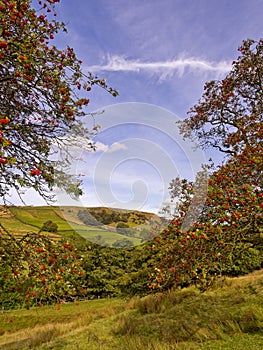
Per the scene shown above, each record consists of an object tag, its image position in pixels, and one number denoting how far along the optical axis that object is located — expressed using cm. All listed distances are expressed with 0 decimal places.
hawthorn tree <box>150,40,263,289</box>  566
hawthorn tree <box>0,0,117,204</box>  423
